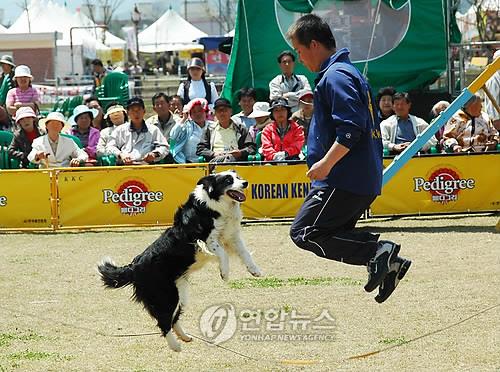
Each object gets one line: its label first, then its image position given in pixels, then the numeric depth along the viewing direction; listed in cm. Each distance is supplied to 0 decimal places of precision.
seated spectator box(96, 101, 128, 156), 1301
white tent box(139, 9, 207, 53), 5070
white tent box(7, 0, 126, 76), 4470
